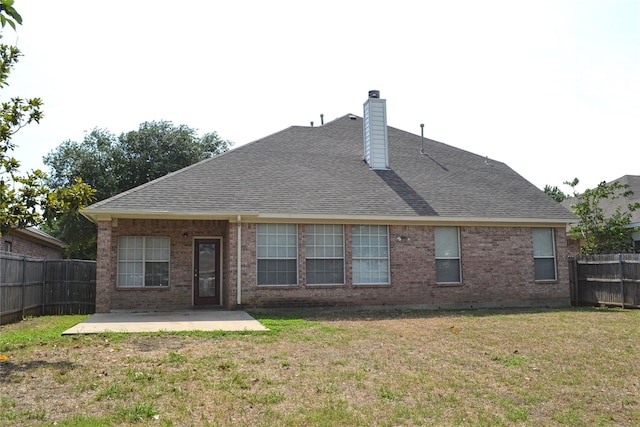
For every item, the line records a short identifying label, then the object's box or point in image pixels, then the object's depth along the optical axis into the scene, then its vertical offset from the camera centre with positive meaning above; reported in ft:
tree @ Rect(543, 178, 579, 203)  174.46 +23.87
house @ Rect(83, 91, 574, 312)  49.03 +2.86
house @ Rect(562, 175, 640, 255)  71.36 +9.08
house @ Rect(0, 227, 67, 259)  62.23 +3.96
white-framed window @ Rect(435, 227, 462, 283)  54.24 +1.10
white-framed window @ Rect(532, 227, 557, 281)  57.06 +1.31
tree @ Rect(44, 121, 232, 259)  92.68 +19.37
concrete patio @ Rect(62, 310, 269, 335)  36.20 -3.57
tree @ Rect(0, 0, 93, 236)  27.55 +4.23
